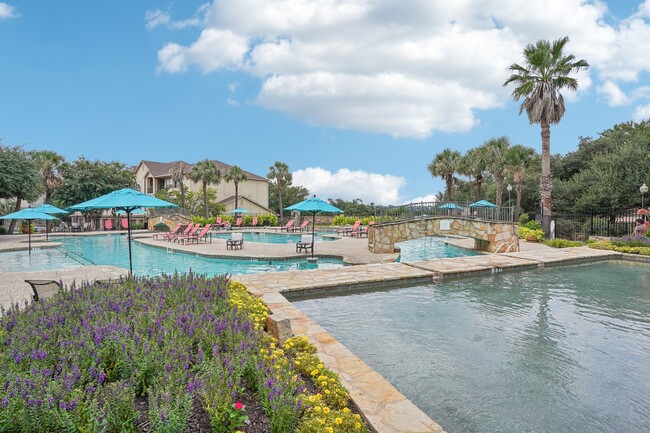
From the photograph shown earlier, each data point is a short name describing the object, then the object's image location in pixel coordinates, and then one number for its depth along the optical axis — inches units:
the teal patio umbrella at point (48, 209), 814.0
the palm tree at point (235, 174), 1679.4
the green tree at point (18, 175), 1012.5
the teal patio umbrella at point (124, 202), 366.3
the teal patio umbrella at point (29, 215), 726.1
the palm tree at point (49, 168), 1439.5
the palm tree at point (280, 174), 1802.4
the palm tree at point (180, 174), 1600.4
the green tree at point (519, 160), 1176.2
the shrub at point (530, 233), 863.1
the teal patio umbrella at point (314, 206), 607.5
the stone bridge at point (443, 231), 634.2
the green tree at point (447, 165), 1413.3
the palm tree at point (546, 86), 863.1
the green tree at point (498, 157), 1204.2
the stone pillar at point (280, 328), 184.9
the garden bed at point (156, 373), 96.0
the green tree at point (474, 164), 1315.2
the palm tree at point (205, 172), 1595.7
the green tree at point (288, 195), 2283.5
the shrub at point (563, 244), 757.9
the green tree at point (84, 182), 1440.7
